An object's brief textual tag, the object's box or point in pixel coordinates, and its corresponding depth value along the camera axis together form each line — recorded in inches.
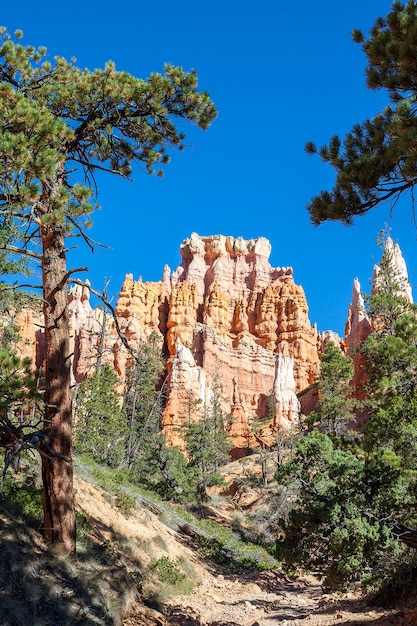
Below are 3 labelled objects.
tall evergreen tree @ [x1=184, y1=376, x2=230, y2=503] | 1237.7
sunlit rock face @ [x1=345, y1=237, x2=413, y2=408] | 1867.2
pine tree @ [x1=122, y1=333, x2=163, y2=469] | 1020.9
